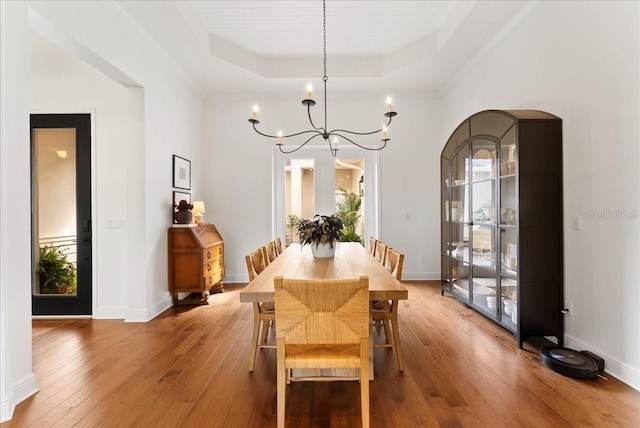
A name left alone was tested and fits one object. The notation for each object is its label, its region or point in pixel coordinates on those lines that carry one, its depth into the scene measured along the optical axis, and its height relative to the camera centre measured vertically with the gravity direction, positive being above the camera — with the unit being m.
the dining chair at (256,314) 2.28 -0.74
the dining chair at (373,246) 3.45 -0.39
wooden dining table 1.74 -0.42
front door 3.52 -0.09
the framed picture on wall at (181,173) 4.11 +0.54
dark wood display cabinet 2.65 -0.08
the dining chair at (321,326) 1.49 -0.55
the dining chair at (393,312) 2.27 -0.73
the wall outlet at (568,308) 2.58 -0.79
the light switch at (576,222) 2.50 -0.09
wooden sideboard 3.91 -0.62
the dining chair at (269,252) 2.90 -0.39
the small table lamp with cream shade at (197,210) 4.34 +0.04
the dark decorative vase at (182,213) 3.98 +0.00
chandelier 2.54 +1.20
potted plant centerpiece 2.75 -0.19
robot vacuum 2.16 -1.06
